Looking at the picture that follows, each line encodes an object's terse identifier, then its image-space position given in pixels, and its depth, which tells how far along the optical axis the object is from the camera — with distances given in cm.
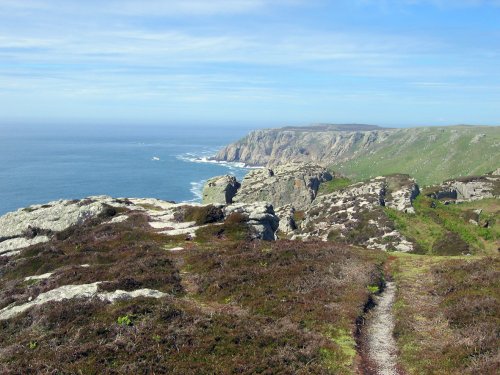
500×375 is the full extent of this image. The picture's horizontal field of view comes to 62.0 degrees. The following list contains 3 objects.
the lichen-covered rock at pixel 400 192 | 6869
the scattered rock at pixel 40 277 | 3038
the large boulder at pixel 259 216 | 4159
